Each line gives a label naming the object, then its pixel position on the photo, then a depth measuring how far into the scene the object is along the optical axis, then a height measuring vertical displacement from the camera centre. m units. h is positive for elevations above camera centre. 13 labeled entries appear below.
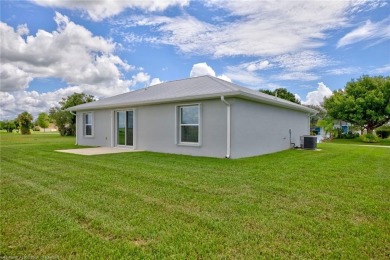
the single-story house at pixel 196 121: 9.13 +0.46
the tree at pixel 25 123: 38.22 +1.39
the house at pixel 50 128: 65.10 +0.94
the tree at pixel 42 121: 58.34 +2.54
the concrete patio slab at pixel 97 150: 11.05 -0.92
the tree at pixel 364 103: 24.72 +2.82
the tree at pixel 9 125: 51.16 +1.33
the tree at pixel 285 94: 37.88 +5.74
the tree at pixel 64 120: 33.12 +1.56
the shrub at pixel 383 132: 29.11 -0.29
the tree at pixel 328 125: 27.78 +0.56
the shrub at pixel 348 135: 29.31 -0.64
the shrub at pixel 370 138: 24.31 -0.89
